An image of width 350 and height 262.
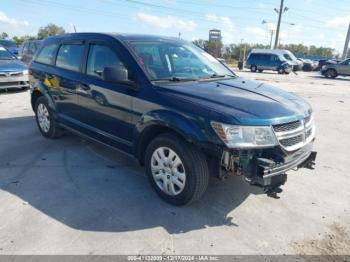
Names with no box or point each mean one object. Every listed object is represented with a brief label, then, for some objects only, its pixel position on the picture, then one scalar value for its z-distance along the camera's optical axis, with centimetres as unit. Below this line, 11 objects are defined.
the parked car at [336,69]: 2603
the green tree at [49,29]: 6153
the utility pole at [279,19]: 4266
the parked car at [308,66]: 3722
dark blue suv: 307
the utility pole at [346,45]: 4166
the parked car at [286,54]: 3147
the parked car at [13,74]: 1009
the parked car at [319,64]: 3787
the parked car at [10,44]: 2451
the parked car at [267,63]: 3052
